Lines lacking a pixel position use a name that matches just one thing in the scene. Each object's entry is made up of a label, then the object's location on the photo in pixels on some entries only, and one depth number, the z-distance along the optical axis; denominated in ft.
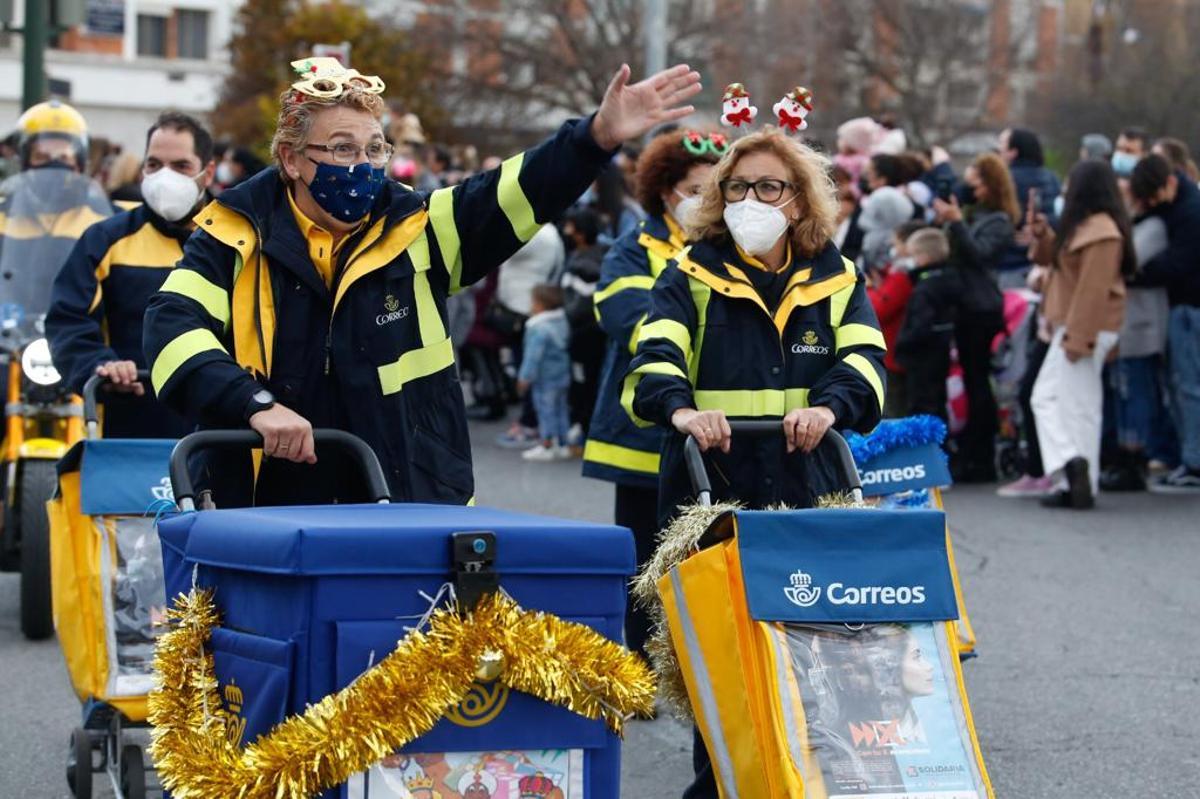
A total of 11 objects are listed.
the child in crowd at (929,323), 42.83
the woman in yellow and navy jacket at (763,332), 18.58
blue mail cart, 11.66
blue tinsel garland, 22.66
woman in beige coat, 39.65
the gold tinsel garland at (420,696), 11.54
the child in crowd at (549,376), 48.85
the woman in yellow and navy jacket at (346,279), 15.24
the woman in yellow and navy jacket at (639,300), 22.84
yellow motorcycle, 27.53
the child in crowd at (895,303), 43.70
